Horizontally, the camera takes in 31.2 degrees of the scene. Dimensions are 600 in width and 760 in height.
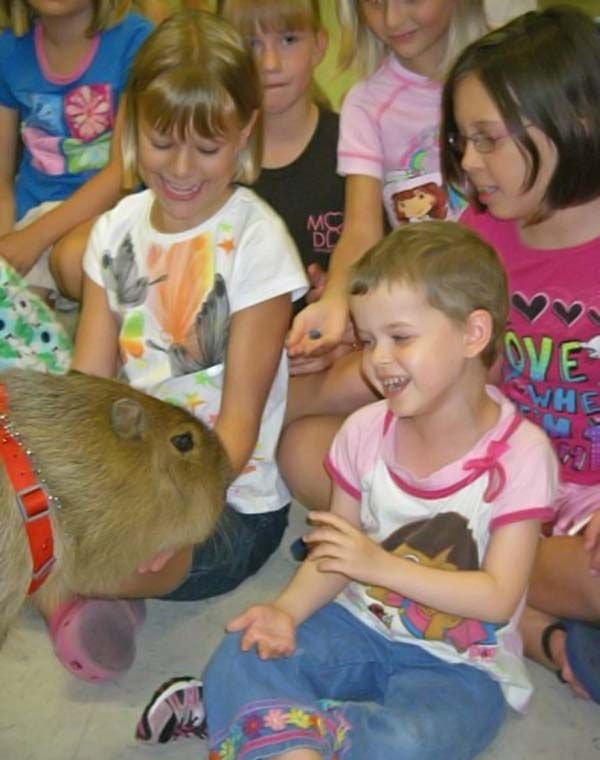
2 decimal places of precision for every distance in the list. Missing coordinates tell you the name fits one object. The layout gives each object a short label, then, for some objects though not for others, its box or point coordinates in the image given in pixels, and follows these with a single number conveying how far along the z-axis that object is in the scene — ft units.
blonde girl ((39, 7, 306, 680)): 5.89
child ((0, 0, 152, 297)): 8.61
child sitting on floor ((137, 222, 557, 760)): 4.84
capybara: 4.51
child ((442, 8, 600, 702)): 5.35
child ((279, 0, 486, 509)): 6.90
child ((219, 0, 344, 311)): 7.25
